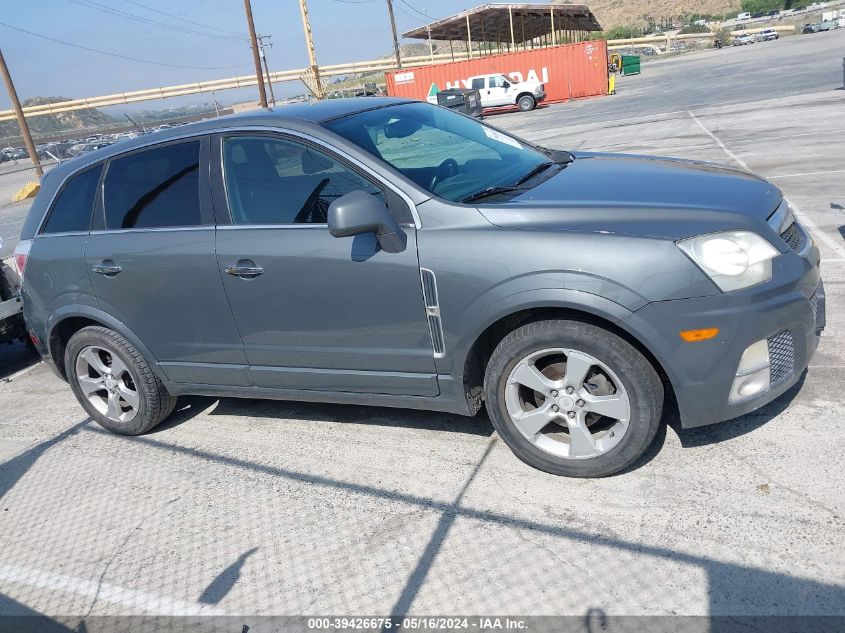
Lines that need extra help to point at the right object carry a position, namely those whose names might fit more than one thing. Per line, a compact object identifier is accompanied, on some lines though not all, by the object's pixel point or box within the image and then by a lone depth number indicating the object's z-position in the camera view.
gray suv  2.95
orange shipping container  34.56
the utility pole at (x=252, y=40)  32.75
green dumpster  50.25
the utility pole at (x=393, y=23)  60.06
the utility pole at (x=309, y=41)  40.22
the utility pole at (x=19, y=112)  24.74
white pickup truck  33.25
